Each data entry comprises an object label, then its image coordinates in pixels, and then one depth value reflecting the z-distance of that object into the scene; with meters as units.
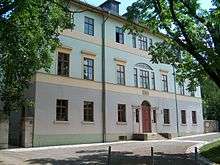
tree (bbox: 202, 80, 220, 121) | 33.51
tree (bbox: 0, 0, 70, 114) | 9.47
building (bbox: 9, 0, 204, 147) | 15.19
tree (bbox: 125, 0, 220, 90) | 11.59
